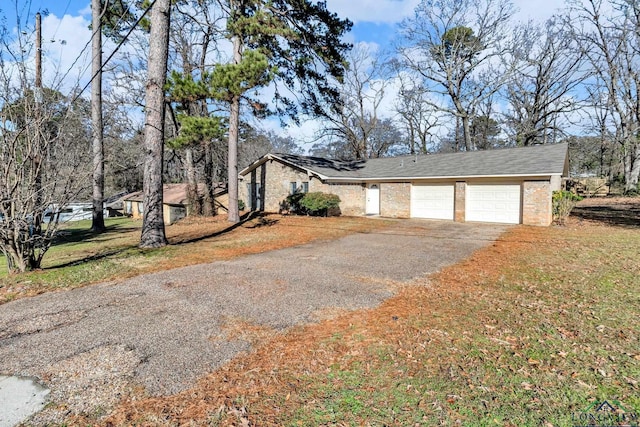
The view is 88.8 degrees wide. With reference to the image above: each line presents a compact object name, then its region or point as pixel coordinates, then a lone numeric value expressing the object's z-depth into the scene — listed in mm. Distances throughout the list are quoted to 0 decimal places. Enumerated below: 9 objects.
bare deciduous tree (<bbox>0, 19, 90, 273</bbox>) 5941
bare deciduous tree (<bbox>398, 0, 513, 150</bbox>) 24078
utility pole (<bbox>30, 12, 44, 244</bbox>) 6039
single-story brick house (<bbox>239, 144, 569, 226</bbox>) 13688
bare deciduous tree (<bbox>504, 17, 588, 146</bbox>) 24406
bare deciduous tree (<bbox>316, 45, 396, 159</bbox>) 28781
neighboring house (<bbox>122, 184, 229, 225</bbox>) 17797
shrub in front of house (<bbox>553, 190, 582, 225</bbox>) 13273
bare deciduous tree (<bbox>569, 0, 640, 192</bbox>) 22422
